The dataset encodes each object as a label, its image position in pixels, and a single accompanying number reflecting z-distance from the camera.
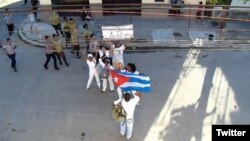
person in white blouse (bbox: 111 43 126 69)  12.72
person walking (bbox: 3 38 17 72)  13.63
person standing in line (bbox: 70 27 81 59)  14.37
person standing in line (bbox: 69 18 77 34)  14.60
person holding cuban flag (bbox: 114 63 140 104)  10.90
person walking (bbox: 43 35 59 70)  13.54
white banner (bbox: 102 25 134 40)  15.06
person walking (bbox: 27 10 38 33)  17.07
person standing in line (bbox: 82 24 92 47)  14.25
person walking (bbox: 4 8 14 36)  16.38
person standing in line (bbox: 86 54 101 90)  12.12
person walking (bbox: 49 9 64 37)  15.91
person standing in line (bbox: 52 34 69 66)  13.46
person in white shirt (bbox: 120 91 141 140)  9.56
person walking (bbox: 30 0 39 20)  19.15
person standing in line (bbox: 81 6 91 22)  17.91
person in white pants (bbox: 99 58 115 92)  11.89
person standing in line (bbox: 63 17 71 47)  14.80
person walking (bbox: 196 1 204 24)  17.73
